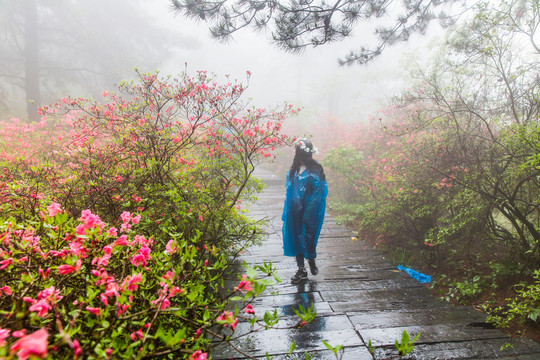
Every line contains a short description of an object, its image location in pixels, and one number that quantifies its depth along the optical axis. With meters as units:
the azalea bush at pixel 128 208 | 0.98
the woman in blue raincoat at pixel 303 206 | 3.38
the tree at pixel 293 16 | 3.25
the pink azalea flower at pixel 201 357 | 0.97
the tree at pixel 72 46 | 10.49
